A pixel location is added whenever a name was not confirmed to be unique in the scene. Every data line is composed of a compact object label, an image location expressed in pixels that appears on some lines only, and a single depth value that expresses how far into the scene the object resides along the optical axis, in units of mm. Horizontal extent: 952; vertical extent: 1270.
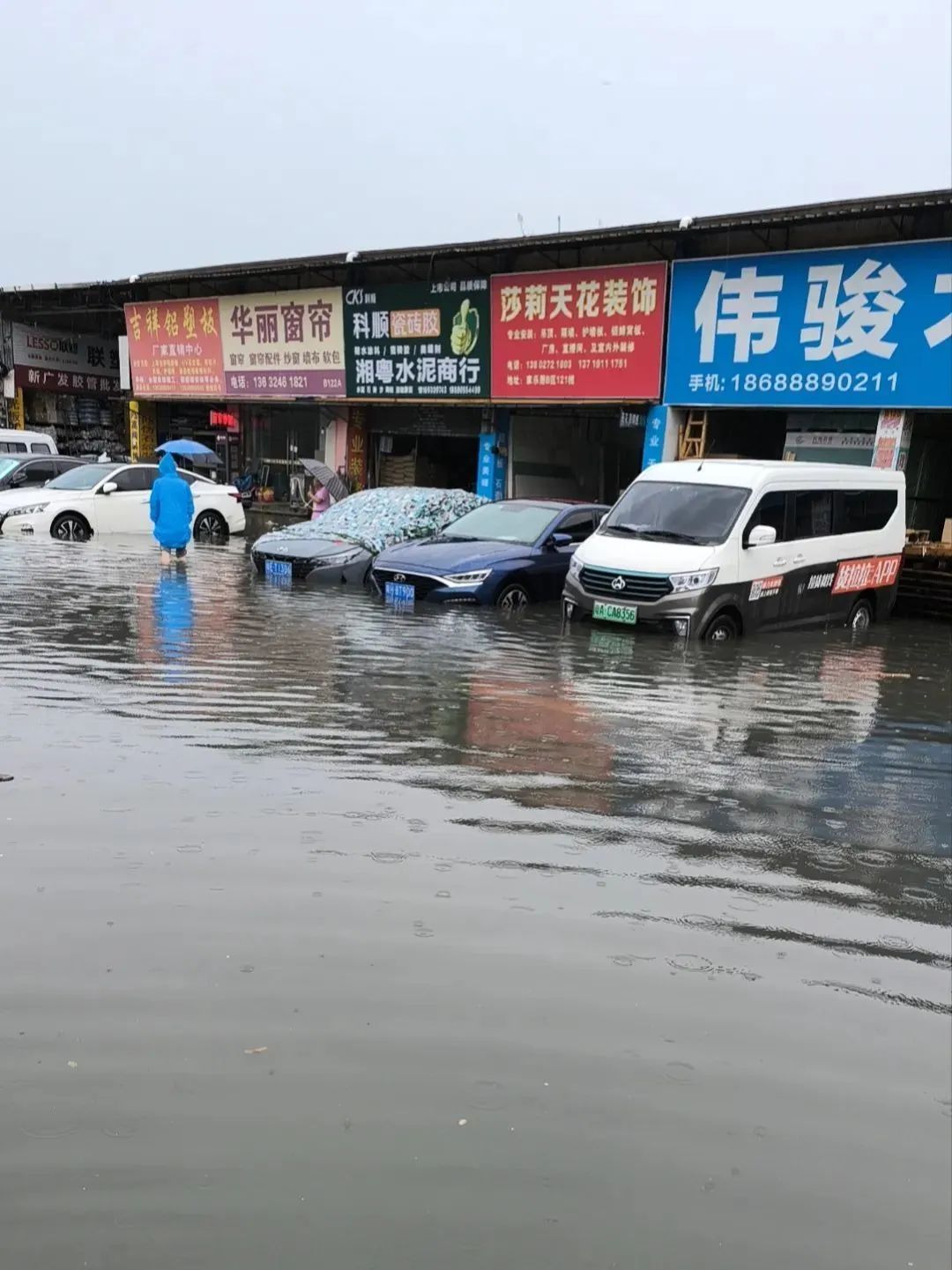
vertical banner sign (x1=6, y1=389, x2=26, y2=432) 29734
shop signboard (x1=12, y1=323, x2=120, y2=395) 29734
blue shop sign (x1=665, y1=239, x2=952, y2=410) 14594
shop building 15445
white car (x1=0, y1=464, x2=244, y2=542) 16547
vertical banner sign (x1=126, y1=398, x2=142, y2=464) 28844
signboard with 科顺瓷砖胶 20469
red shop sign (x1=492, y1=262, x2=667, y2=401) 17891
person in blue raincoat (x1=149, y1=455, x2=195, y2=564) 13750
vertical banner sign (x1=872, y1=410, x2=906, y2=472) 15227
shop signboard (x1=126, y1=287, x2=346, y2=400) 23203
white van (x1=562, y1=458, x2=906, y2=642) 9930
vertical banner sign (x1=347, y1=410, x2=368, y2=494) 24422
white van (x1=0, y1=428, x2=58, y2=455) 21219
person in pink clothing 21984
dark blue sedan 11375
